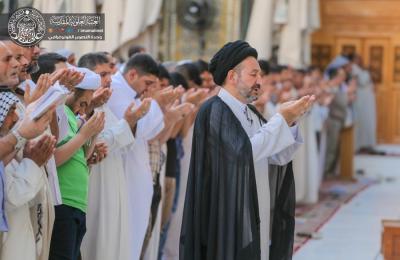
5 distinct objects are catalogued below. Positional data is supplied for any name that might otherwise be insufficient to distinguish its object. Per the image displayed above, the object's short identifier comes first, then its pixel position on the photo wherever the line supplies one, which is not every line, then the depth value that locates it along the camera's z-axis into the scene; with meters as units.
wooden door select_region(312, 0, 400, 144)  35.19
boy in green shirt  8.71
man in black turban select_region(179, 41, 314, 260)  8.50
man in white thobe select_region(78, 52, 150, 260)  10.11
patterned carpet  16.40
